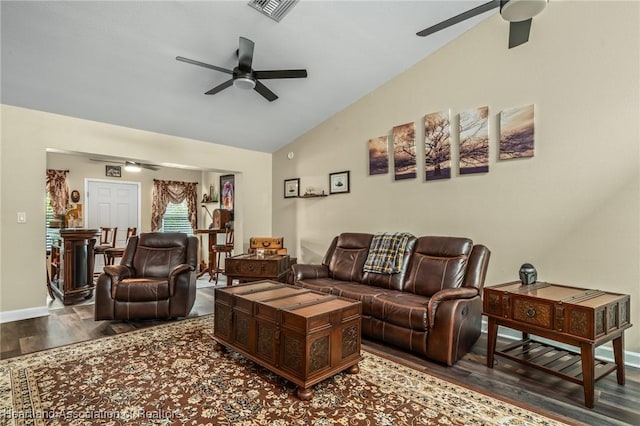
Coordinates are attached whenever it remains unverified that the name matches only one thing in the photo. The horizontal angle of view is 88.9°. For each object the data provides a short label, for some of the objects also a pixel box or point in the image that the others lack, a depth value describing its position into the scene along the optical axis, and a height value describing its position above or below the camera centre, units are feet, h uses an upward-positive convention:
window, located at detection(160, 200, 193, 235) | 25.91 -0.35
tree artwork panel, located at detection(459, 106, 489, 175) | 11.78 +2.65
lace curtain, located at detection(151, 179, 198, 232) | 25.07 +1.42
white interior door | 22.31 +0.70
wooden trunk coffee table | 7.32 -2.93
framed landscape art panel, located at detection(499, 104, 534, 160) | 10.77 +2.69
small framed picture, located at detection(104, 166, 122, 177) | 23.02 +3.14
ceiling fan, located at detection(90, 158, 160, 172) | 19.46 +3.02
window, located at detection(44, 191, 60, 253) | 20.22 -0.90
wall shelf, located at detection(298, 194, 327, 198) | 17.66 +1.00
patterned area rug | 6.43 -4.03
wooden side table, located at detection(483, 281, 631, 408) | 6.91 -2.57
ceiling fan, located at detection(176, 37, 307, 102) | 9.90 +4.58
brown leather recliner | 11.91 -2.68
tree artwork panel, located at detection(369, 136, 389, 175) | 14.88 +2.68
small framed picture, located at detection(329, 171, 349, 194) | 16.58 +1.61
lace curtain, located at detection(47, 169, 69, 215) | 20.48 +1.63
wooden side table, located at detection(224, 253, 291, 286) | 14.90 -2.49
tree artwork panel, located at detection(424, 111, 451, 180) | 12.82 +2.69
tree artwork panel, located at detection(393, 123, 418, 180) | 13.91 +2.68
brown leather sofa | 8.97 -2.68
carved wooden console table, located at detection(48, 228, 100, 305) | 15.83 -2.46
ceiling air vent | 9.62 +6.25
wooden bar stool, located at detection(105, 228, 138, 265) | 19.06 -2.17
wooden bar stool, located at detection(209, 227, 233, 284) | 20.16 -2.23
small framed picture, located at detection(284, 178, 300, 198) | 19.24 +1.57
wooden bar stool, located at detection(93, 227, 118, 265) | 19.42 -1.75
